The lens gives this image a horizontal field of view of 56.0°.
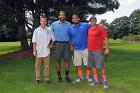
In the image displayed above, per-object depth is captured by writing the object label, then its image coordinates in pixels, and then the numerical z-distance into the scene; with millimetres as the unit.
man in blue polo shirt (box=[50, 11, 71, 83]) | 4272
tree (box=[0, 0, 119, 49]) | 8835
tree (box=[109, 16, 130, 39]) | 34588
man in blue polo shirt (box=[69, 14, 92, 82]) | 4221
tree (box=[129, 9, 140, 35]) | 32138
